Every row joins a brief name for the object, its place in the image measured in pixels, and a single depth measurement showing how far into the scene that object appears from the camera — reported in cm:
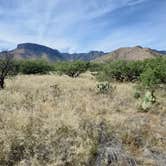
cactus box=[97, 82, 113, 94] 890
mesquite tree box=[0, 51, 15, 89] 1013
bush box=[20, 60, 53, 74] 2198
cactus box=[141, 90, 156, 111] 673
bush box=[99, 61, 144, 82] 1612
